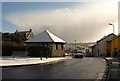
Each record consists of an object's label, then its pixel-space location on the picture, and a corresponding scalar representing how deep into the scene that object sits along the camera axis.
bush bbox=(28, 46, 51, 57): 22.09
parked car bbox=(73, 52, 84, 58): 29.36
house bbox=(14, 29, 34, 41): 46.01
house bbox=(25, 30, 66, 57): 25.48
